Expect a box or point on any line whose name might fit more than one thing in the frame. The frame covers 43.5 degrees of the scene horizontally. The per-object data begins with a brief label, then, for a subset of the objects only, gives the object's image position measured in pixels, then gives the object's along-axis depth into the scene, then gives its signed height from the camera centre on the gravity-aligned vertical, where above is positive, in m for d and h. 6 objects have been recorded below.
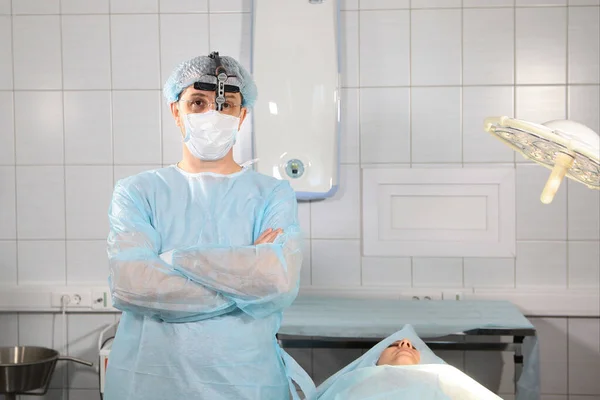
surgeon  1.74 -0.18
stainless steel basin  2.78 -0.69
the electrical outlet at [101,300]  3.16 -0.48
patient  2.00 -0.54
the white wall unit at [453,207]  3.08 -0.10
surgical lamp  1.23 +0.06
